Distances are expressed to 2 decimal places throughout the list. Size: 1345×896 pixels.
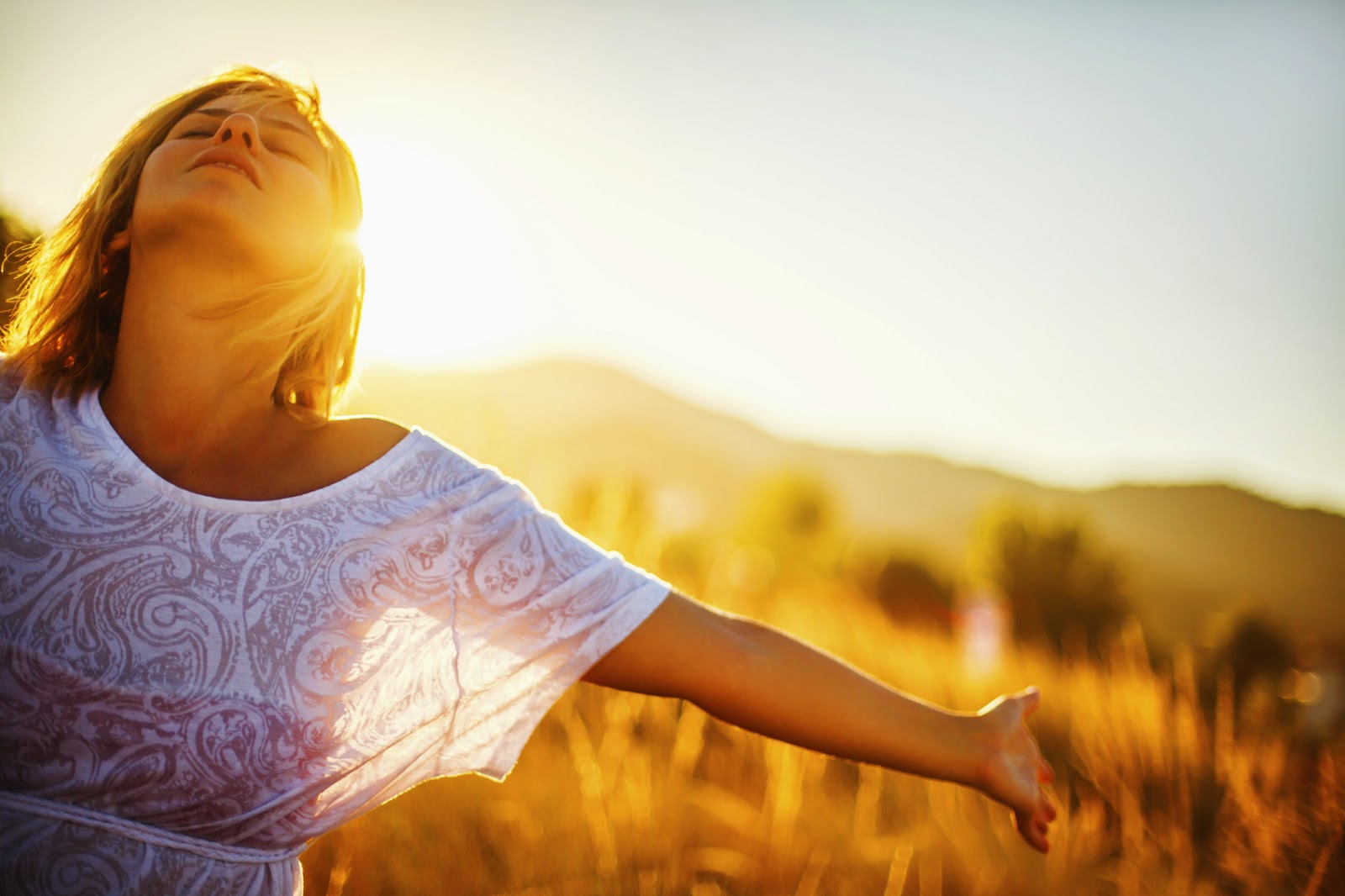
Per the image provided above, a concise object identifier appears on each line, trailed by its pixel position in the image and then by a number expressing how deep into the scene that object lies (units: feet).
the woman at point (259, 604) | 3.39
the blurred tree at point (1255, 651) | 58.75
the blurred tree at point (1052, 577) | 71.05
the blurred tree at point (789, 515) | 111.96
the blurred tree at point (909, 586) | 83.56
